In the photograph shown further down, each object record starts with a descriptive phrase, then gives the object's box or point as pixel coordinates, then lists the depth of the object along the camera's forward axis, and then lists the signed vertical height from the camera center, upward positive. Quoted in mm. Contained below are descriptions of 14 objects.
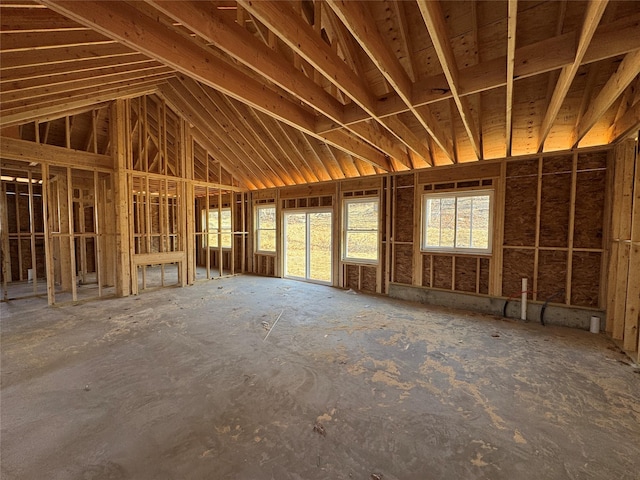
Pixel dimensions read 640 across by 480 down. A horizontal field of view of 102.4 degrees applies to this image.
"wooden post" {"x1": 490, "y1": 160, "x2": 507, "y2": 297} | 5066 -90
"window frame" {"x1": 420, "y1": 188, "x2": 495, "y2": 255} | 5246 +77
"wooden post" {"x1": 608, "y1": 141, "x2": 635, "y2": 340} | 3756 -33
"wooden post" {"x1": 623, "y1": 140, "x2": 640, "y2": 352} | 3391 -712
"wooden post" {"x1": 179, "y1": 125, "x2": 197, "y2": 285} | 7301 +766
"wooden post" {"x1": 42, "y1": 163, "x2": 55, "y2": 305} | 5340 -284
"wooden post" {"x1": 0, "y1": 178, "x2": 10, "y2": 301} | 5847 -298
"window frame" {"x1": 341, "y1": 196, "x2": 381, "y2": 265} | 6624 -115
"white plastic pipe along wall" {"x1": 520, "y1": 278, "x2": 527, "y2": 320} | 4836 -1417
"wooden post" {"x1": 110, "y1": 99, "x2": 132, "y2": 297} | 6055 +701
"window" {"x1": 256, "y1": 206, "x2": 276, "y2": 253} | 8961 -70
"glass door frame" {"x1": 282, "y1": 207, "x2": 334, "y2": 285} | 7477 -460
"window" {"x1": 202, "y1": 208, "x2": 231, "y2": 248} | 10188 +79
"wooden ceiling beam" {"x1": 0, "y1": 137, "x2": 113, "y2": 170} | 4941 +1525
